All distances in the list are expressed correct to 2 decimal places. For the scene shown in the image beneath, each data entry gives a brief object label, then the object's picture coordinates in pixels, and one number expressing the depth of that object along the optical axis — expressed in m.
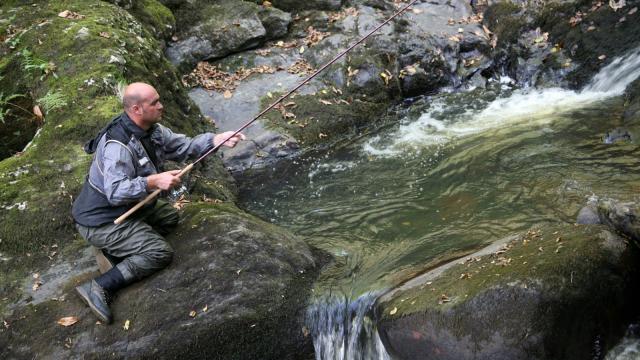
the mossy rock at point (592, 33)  11.18
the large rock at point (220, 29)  12.83
